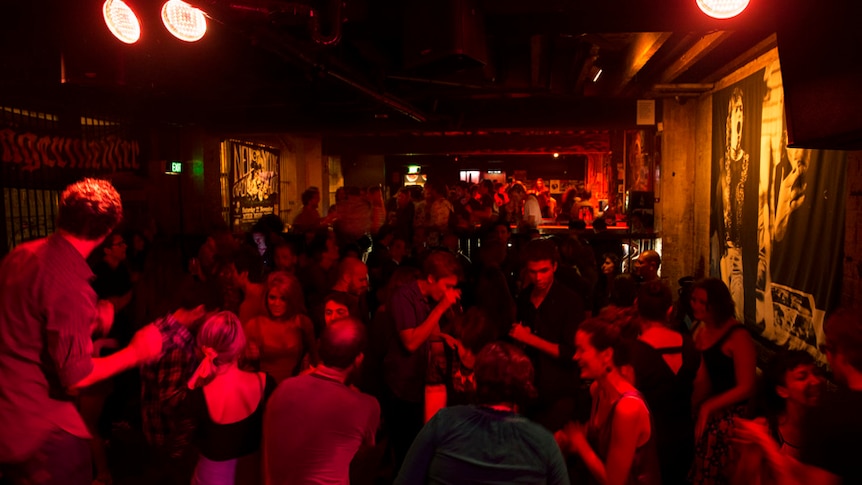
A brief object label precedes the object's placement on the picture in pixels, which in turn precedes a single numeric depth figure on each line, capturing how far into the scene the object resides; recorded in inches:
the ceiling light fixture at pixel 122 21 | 162.6
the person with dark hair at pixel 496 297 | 177.3
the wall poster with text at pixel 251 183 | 561.0
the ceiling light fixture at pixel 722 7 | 161.8
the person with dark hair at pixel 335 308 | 148.9
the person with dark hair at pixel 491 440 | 82.6
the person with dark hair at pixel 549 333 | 143.4
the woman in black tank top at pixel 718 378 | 135.9
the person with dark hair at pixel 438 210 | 395.9
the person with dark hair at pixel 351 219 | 348.8
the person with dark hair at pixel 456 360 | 133.3
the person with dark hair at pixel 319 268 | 225.5
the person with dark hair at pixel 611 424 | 97.7
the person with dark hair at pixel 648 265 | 237.1
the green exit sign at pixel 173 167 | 421.4
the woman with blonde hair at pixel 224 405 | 107.9
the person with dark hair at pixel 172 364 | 134.7
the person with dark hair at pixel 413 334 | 149.9
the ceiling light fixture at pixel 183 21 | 170.2
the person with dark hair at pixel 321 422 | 100.3
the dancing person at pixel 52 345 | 92.8
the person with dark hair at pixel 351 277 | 183.2
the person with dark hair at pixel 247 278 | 176.2
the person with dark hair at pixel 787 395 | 109.2
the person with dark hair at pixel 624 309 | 130.6
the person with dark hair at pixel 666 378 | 130.2
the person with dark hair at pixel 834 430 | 77.8
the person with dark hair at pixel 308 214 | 362.9
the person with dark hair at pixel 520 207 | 492.4
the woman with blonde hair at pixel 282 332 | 156.2
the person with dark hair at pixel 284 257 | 233.6
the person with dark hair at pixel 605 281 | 259.6
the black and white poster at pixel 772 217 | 205.8
